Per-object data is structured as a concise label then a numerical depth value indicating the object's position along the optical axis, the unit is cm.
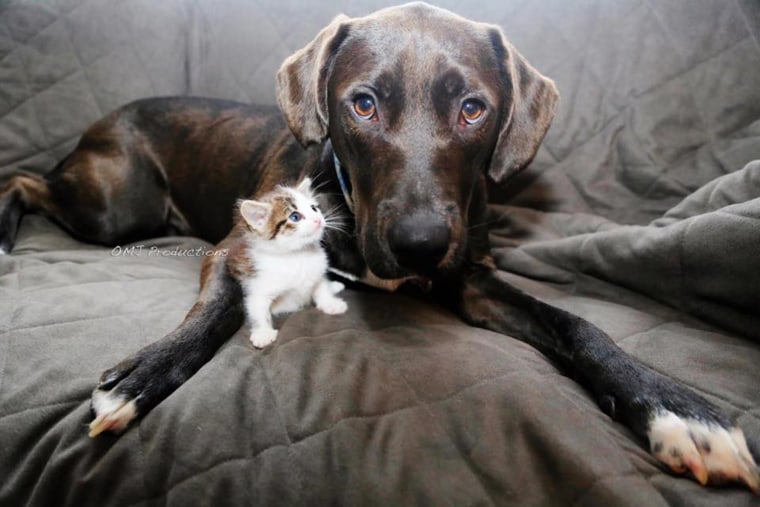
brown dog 31
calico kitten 43
